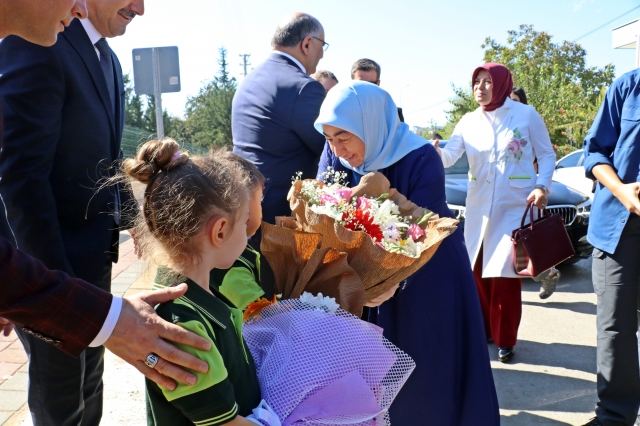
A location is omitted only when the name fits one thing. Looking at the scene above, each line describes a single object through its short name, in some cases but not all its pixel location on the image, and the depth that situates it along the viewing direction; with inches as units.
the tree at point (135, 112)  1378.0
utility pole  1943.7
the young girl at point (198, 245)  57.5
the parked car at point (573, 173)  346.4
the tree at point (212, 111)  1721.2
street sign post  279.4
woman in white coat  173.3
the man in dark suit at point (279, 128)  126.0
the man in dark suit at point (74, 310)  54.4
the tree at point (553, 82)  886.4
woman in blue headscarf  102.9
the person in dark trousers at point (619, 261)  114.9
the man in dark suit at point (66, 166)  82.1
